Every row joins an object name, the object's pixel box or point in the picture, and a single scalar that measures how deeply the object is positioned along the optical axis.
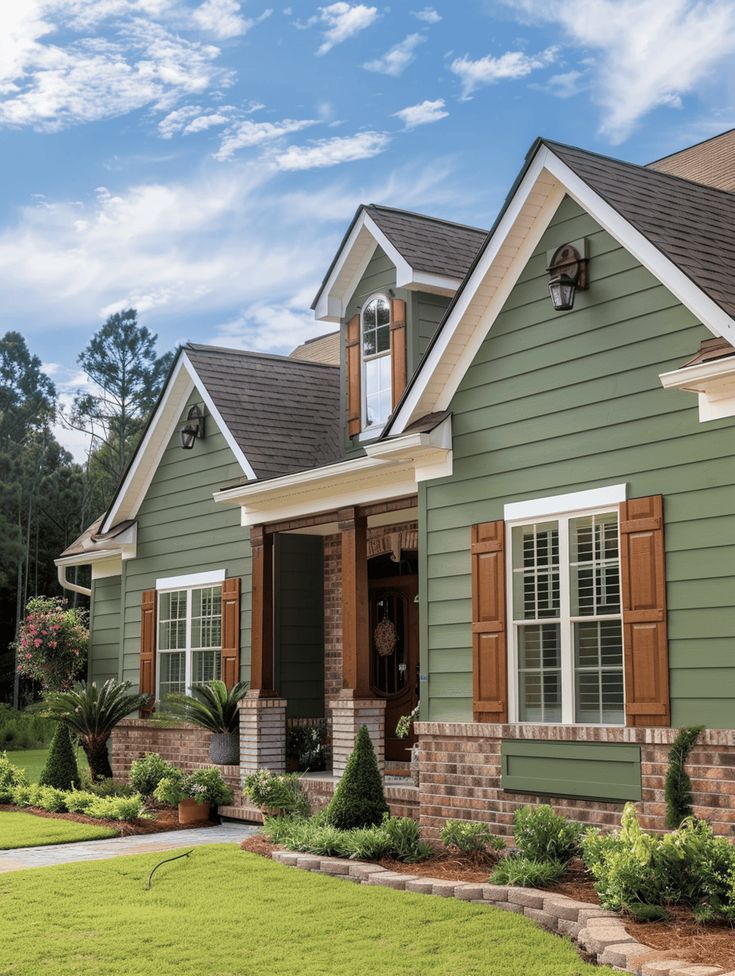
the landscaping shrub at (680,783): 8.54
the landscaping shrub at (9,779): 15.72
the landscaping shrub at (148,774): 14.40
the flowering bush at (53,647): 19.17
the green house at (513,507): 8.87
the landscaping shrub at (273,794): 12.55
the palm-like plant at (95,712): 16.03
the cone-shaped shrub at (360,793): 10.95
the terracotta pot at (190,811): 13.55
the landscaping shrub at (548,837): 8.94
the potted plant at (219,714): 14.45
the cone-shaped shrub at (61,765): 15.58
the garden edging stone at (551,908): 6.54
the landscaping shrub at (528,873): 8.59
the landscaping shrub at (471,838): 9.74
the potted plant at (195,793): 13.35
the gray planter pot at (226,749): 14.51
